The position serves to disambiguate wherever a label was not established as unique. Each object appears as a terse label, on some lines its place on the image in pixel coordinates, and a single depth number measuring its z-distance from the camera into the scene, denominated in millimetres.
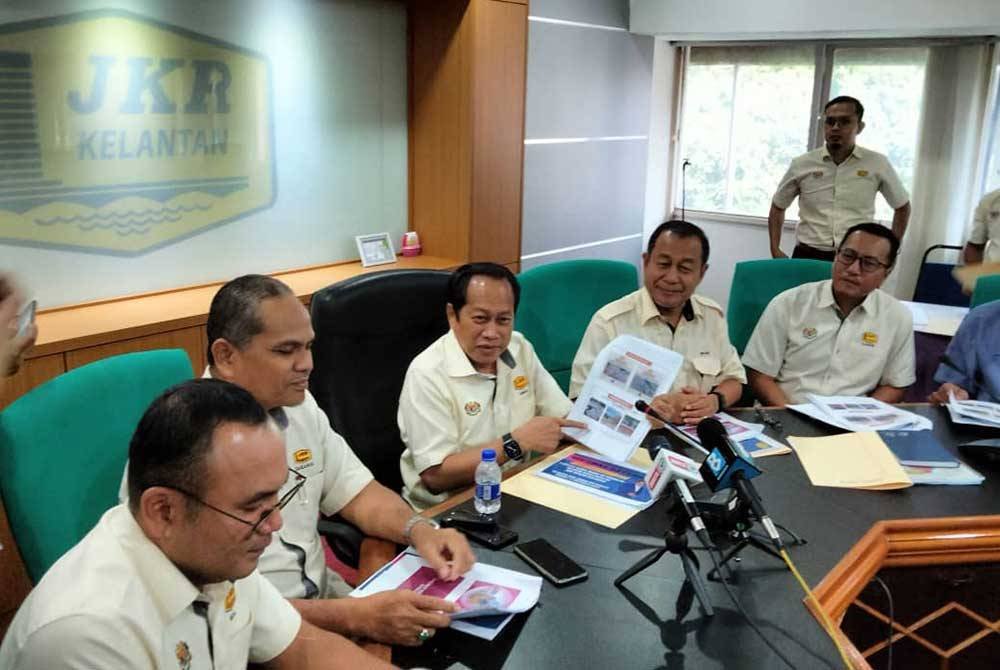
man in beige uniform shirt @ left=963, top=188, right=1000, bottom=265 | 4469
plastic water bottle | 1815
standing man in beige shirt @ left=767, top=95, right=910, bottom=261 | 4629
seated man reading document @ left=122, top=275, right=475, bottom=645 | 1498
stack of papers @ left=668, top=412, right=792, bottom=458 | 2211
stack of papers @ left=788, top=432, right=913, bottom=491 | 2041
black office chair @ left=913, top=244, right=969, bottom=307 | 4402
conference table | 1372
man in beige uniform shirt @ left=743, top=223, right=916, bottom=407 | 2850
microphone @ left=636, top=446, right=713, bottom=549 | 1523
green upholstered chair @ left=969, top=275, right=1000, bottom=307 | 3113
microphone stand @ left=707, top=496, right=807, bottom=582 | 1670
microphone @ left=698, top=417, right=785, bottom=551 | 1612
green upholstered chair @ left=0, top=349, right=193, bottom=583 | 1436
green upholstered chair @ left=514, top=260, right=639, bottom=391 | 2867
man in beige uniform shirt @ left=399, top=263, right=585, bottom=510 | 2131
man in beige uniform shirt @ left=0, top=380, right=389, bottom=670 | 1039
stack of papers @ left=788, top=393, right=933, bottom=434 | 2398
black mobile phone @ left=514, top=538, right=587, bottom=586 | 1576
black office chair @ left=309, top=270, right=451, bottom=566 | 2168
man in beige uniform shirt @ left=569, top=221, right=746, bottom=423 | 2670
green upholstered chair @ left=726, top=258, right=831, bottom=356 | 3285
